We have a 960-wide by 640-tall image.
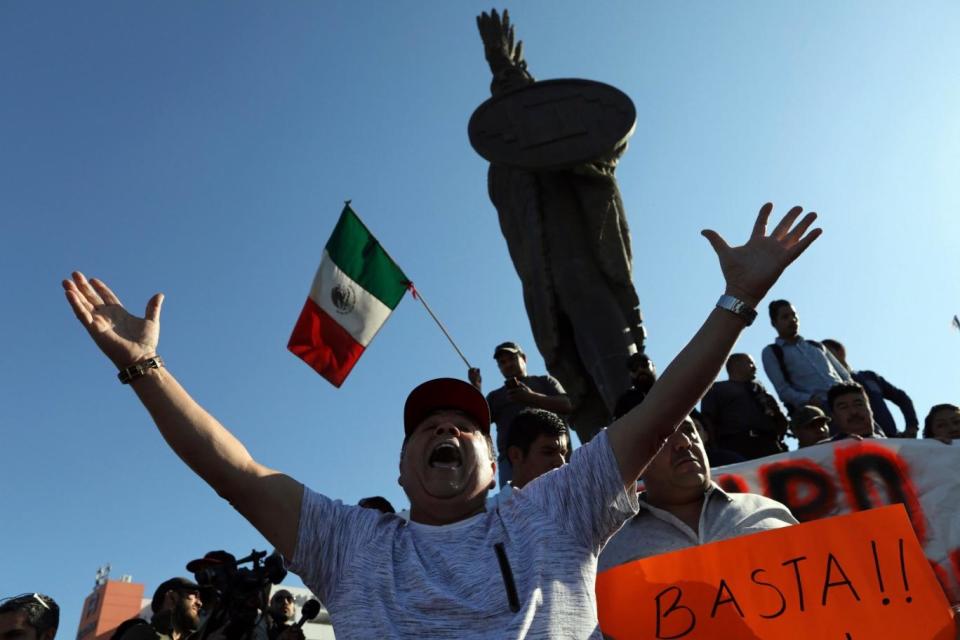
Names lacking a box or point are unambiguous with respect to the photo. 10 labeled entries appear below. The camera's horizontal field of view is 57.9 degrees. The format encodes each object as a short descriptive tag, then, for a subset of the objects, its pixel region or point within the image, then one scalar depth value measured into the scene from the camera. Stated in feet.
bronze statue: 26.20
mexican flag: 21.72
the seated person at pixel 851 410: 15.74
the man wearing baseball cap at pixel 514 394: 17.53
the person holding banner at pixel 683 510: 8.32
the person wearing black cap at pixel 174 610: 11.66
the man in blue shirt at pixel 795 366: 19.77
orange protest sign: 6.98
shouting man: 5.49
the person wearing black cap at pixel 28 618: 10.15
